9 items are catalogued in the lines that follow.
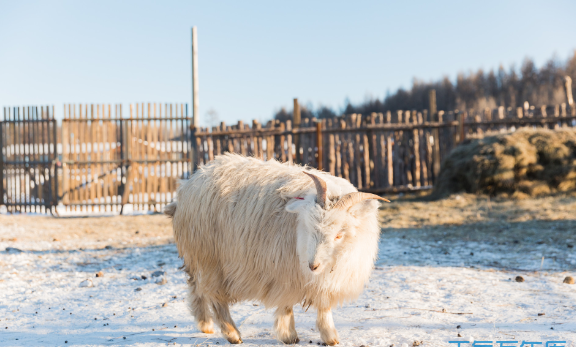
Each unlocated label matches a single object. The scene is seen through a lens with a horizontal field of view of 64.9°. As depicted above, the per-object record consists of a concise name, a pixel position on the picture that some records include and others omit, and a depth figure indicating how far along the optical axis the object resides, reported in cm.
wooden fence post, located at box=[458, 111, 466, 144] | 1184
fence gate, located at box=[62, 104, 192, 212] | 1162
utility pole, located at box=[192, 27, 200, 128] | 1206
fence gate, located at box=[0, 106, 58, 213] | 1177
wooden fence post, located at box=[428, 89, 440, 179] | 1195
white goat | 302
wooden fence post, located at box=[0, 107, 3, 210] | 1204
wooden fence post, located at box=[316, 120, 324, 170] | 1144
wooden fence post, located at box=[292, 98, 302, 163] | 1175
